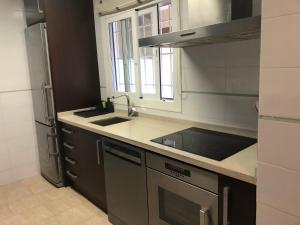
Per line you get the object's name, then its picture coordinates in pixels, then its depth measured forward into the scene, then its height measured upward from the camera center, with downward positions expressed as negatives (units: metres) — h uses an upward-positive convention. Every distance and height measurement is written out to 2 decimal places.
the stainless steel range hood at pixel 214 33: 1.12 +0.18
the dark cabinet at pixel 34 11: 2.73 +0.71
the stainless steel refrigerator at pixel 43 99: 2.77 -0.28
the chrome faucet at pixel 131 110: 2.72 -0.41
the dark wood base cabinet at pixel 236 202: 1.22 -0.66
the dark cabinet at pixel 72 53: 2.79 +0.24
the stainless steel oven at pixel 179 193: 1.34 -0.72
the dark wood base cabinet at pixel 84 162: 2.34 -0.90
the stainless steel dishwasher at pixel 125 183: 1.81 -0.85
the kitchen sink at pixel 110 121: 2.45 -0.49
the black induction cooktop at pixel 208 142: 1.47 -0.48
